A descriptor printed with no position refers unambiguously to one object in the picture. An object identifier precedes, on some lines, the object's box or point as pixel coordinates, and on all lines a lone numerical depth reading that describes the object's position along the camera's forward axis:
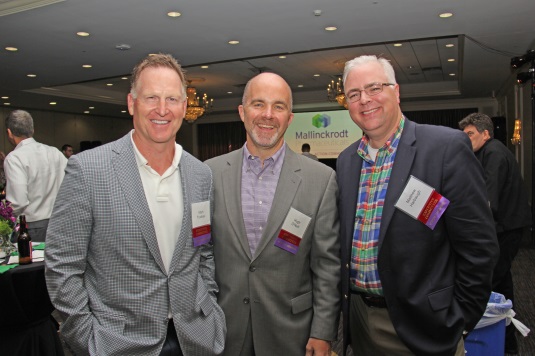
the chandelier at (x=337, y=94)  9.66
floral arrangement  2.71
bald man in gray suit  1.69
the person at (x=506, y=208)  3.39
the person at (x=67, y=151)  11.46
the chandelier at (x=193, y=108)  9.79
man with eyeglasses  1.51
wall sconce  8.41
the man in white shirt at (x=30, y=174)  3.64
